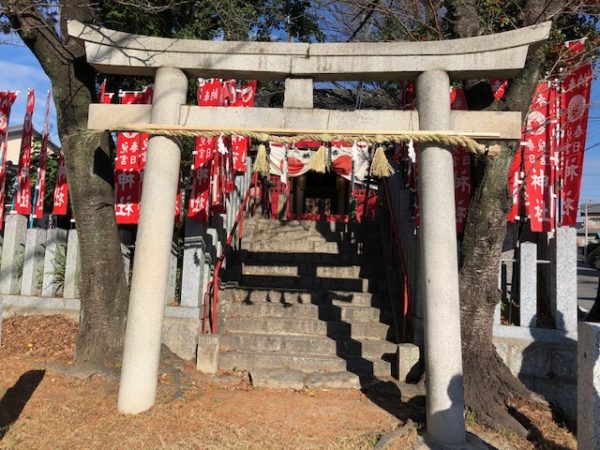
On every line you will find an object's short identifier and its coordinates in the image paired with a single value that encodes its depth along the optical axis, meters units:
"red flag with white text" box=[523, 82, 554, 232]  6.09
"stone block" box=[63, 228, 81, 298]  7.39
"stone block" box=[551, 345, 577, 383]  5.90
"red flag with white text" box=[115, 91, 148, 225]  7.15
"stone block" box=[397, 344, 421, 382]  6.04
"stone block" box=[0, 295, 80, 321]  7.34
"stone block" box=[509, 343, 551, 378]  6.00
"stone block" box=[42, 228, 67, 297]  7.60
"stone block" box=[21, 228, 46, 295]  7.64
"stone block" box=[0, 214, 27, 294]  7.70
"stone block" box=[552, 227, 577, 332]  6.03
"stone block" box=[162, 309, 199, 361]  6.57
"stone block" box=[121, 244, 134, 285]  7.35
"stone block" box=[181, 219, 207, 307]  6.74
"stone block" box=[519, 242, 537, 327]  6.15
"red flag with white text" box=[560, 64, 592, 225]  5.95
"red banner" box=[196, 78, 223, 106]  7.11
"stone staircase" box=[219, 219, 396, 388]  6.34
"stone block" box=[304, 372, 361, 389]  5.92
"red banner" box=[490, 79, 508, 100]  6.55
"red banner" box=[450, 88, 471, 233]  6.48
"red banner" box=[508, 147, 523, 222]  6.24
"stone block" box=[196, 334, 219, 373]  6.27
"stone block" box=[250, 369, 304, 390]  5.89
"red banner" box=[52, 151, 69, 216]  7.67
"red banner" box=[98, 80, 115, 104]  7.57
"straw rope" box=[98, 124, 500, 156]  4.61
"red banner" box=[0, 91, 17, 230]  7.85
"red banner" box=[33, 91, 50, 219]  7.72
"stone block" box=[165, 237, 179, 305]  7.03
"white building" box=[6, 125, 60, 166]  18.89
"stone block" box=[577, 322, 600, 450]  3.40
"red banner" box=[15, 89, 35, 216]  7.76
